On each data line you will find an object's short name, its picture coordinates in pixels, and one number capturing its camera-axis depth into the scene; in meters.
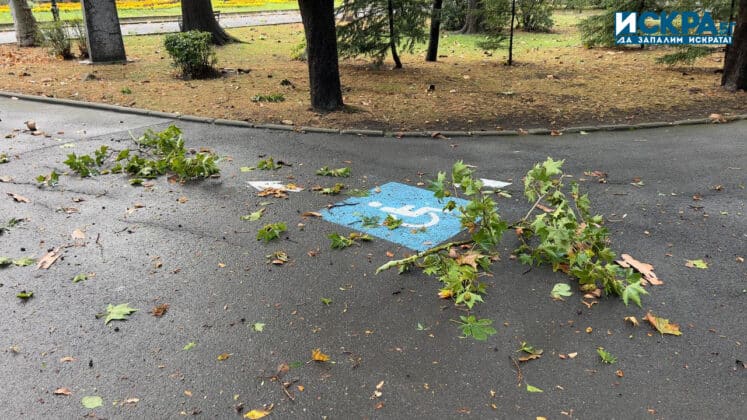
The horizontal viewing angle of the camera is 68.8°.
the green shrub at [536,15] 14.73
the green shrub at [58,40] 14.38
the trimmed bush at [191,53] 11.38
